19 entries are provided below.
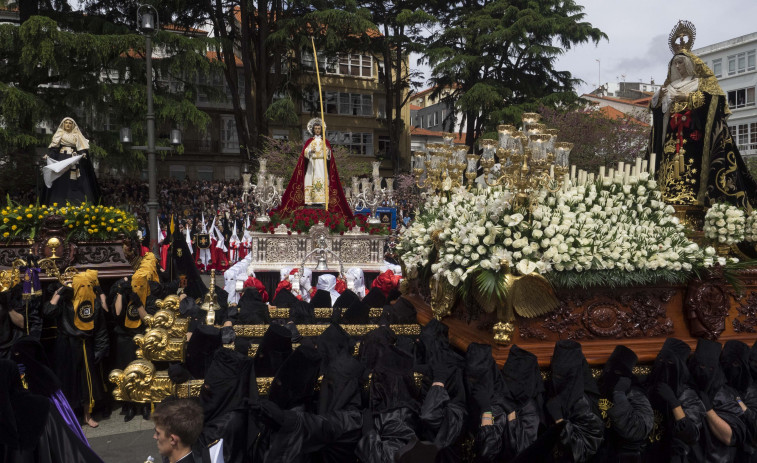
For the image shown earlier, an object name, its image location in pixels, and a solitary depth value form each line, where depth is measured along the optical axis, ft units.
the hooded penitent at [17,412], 10.01
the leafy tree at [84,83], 76.02
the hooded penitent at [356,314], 22.40
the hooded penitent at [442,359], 14.29
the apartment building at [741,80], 138.72
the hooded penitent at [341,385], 14.02
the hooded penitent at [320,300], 26.30
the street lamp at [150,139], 45.39
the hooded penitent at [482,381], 13.93
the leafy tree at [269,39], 98.78
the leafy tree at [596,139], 91.97
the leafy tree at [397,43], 114.93
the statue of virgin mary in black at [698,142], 20.31
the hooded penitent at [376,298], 25.62
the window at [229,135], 144.56
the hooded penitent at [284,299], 26.14
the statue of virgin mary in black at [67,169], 34.49
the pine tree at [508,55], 102.58
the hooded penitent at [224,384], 13.28
